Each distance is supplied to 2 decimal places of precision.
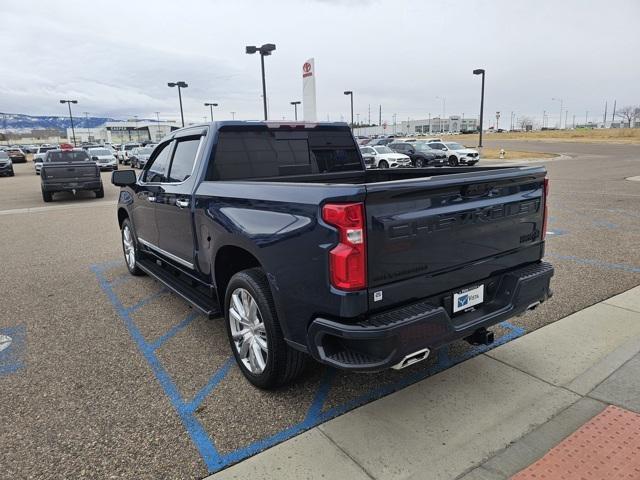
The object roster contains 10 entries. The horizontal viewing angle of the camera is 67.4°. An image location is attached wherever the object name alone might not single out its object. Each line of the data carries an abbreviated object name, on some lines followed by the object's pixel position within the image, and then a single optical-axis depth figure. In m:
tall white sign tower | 18.52
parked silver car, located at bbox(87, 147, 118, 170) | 31.88
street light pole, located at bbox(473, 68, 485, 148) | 35.66
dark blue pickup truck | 2.54
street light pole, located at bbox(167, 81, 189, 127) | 39.53
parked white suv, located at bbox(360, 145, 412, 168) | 26.92
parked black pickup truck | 15.66
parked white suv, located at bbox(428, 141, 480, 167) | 29.06
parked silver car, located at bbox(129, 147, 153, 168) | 31.03
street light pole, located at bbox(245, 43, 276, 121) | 24.05
